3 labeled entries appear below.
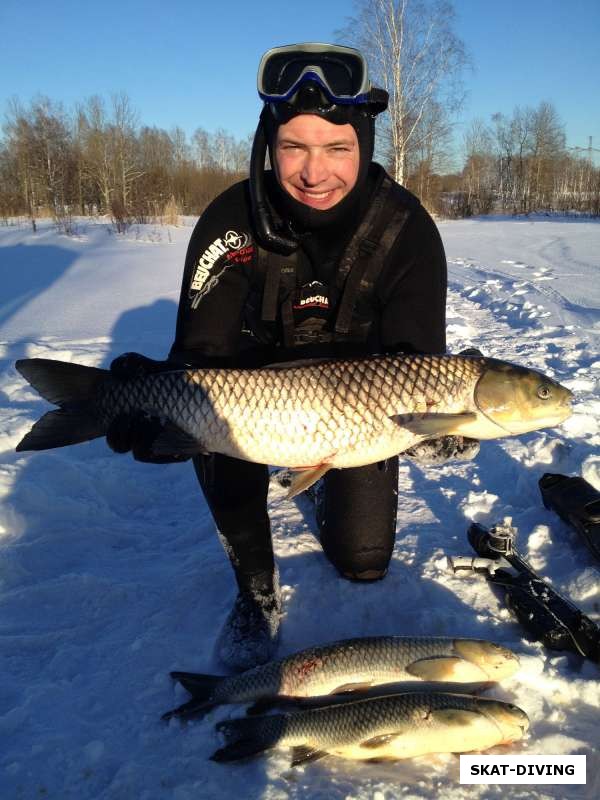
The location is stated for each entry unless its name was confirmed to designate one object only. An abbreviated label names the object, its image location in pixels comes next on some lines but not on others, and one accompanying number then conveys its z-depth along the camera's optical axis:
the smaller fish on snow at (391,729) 0.78
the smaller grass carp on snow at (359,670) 0.84
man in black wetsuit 1.07
